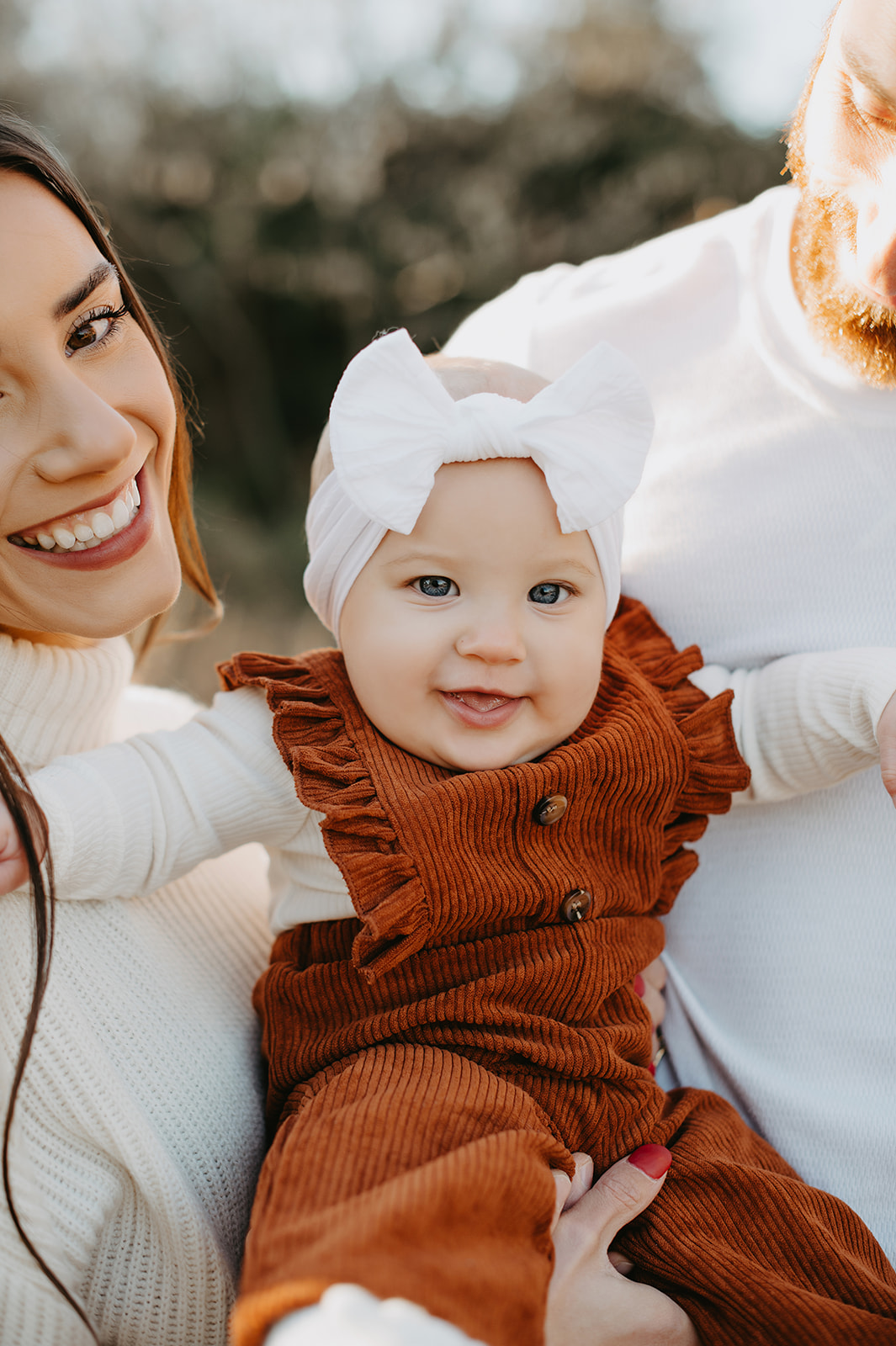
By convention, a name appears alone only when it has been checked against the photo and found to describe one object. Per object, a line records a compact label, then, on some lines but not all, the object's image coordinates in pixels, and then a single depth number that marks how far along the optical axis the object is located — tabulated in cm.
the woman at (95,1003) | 64
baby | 65
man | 72
